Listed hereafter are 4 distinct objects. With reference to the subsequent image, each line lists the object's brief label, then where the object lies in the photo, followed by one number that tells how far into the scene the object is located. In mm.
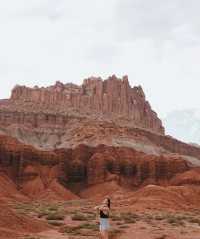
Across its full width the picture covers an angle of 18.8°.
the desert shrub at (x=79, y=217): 39338
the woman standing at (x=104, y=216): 20594
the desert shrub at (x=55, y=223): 35138
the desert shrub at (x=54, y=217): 39406
